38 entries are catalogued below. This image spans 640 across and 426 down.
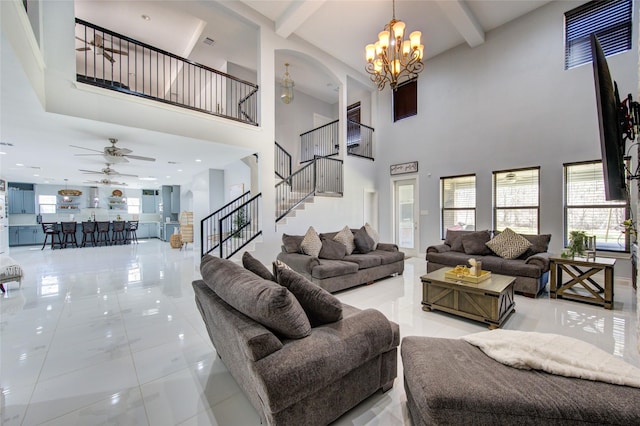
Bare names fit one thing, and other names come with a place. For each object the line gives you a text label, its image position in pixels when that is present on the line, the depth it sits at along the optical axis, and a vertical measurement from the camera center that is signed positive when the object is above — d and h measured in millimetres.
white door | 7285 -119
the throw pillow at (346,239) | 5047 -528
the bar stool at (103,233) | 10891 -870
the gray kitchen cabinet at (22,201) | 10438 +509
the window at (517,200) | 5445 +252
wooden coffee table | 2867 -1029
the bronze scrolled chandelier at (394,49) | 4000 +2651
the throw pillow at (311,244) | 4520 -571
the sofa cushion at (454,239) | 5348 -588
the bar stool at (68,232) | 9942 -734
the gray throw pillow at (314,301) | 1709 -595
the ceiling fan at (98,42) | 6141 +4171
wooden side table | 3396 -1013
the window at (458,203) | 6285 +225
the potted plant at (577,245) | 3781 -498
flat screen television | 1312 +448
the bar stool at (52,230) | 9742 -639
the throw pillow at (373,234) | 5428 -469
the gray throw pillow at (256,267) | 2012 -446
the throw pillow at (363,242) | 5184 -605
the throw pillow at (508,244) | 4449 -583
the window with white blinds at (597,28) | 4504 +3349
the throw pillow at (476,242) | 4938 -605
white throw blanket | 1259 -790
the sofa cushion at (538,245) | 4461 -590
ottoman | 1094 -836
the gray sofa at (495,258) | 3904 -820
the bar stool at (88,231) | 10477 -731
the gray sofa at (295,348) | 1299 -774
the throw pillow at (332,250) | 4578 -691
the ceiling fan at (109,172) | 6241 +1031
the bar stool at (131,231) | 11641 -848
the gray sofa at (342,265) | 4031 -893
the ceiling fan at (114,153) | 4484 +1048
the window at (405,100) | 7355 +3273
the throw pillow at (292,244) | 4629 -569
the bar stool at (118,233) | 11148 -905
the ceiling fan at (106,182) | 8423 +1190
